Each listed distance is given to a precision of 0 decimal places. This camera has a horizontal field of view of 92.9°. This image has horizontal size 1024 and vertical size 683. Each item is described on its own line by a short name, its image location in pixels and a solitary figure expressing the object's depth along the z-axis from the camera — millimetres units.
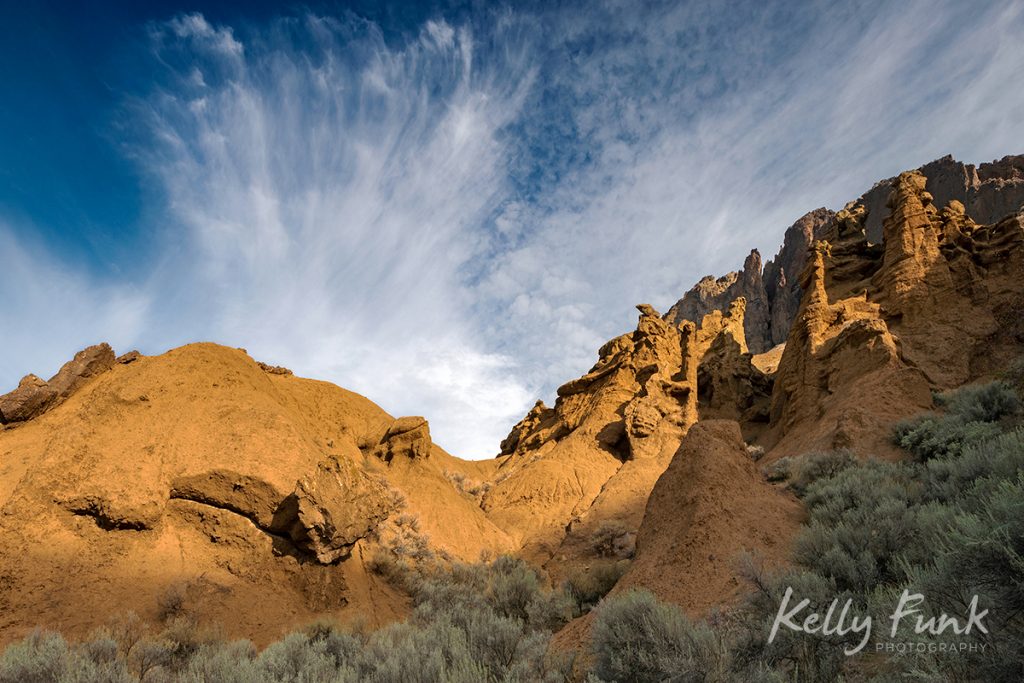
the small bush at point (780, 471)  12531
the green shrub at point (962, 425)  9133
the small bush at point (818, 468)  10906
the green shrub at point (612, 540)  16467
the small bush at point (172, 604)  9008
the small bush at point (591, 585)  9398
